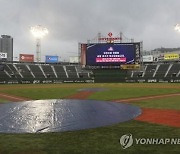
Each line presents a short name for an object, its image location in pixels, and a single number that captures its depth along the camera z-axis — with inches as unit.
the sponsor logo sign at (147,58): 2856.3
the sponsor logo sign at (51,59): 2796.8
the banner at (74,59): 2947.0
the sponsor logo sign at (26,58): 2645.1
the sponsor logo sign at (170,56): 2796.8
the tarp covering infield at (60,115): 358.7
